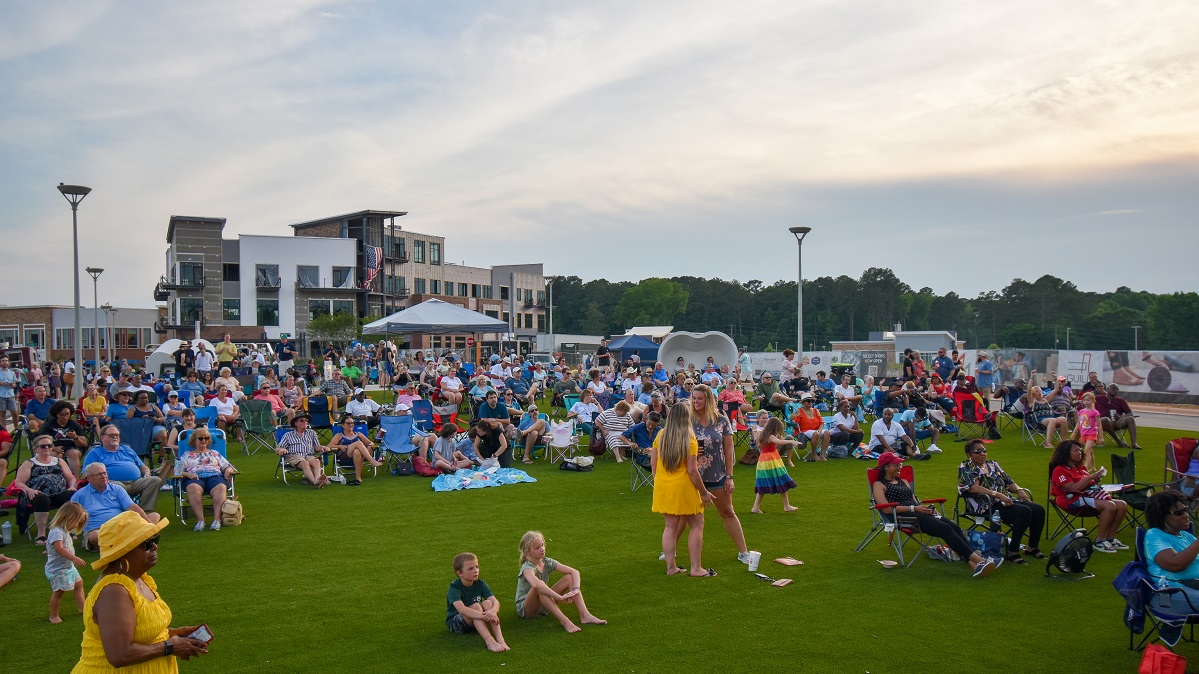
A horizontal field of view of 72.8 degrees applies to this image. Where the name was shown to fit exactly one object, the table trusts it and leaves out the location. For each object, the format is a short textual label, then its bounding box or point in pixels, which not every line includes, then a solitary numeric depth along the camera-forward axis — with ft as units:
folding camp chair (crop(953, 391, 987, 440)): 50.75
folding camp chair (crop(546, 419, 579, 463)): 42.09
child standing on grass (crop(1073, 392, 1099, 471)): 37.86
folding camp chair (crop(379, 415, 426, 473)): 39.60
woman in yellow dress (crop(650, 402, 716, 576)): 21.02
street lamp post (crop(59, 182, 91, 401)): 54.70
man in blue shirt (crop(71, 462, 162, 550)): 22.91
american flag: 184.65
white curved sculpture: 94.84
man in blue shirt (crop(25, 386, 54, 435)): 42.06
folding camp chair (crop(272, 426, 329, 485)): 36.78
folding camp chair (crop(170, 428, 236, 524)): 29.32
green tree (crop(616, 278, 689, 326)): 297.12
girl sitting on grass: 18.12
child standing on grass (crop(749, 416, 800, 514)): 29.58
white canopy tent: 62.85
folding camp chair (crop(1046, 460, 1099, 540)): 23.97
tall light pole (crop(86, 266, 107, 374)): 113.91
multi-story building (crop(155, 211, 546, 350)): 171.22
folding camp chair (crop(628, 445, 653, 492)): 35.04
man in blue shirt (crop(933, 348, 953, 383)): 66.08
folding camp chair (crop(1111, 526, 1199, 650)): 15.48
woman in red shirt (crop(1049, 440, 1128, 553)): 23.65
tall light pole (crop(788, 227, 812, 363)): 69.46
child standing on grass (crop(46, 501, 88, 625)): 19.30
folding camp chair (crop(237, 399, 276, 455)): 46.11
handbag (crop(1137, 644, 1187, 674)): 14.55
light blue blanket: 35.78
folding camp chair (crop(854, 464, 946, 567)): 22.74
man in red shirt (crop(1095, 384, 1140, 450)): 45.88
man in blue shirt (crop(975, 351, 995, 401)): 62.11
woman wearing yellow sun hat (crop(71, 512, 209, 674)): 9.32
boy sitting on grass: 17.25
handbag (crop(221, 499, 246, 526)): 28.37
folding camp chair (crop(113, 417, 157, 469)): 36.60
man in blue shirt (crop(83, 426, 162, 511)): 27.14
